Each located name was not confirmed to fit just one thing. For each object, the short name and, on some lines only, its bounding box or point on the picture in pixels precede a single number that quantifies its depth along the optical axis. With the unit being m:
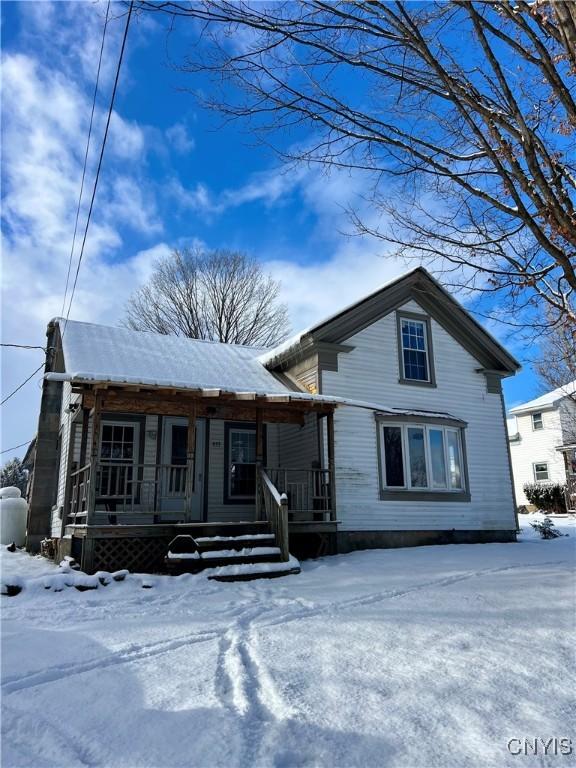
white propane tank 15.44
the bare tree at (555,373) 22.13
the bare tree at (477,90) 5.27
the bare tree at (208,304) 28.59
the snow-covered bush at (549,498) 25.73
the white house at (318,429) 10.64
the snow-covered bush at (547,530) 14.61
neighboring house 29.30
